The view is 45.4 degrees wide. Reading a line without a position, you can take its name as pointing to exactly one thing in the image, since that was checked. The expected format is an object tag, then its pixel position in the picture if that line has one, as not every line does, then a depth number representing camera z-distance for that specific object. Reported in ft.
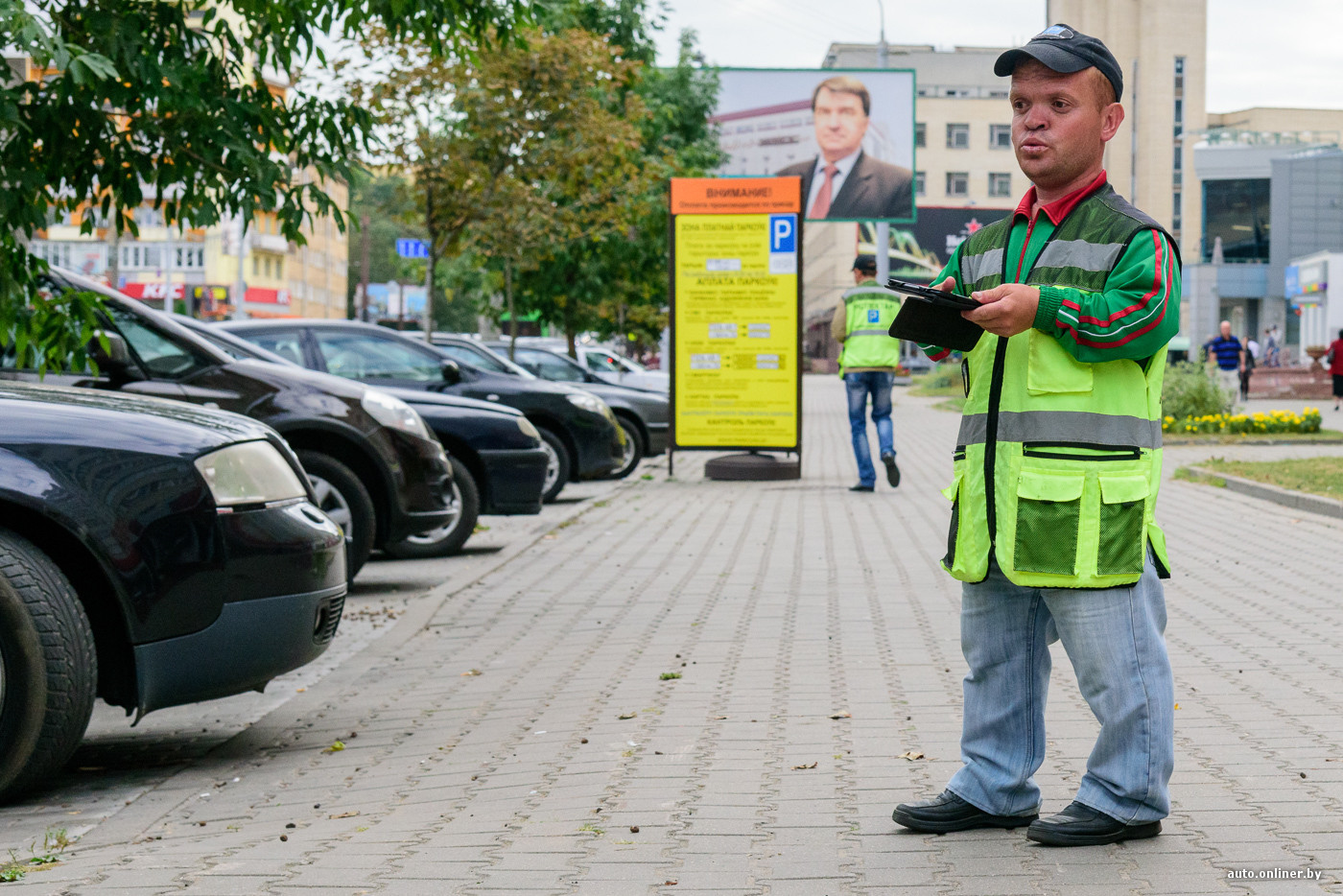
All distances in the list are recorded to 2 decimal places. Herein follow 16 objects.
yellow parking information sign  53.21
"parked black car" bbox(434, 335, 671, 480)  58.29
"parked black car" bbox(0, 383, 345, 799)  14.75
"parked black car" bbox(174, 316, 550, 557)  34.71
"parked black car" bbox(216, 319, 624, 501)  36.86
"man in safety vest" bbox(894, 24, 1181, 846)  11.34
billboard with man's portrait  110.42
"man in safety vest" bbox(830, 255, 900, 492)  46.09
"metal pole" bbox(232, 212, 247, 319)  127.95
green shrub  74.49
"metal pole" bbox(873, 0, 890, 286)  129.83
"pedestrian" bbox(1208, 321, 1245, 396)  93.25
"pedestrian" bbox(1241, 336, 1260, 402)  122.56
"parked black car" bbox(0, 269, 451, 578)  26.09
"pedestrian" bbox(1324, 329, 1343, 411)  102.94
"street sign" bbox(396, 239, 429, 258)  105.29
